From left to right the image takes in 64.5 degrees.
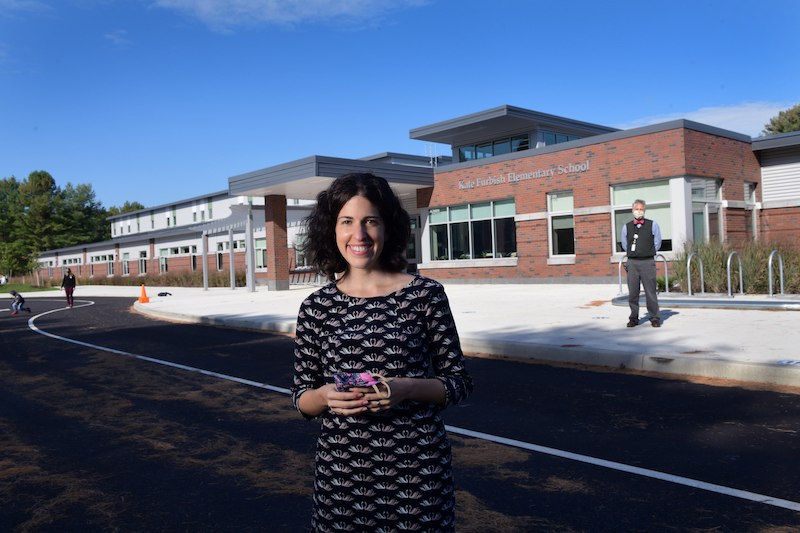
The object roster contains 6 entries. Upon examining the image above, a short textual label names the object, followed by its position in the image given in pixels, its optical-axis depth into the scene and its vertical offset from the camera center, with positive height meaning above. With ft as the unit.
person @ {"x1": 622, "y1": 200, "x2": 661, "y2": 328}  33.71 -0.35
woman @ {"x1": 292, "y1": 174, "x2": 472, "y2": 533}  6.59 -1.34
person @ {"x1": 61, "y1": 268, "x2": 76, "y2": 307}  83.20 -1.77
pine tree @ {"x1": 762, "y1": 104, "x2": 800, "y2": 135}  164.76 +31.74
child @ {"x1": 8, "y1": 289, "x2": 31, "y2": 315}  76.63 -3.69
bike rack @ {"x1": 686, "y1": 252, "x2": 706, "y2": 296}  45.60 -2.28
